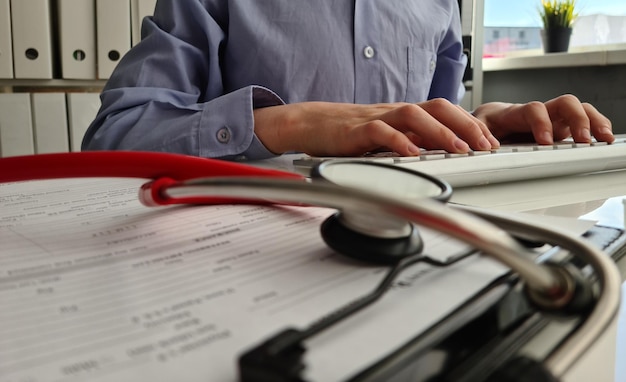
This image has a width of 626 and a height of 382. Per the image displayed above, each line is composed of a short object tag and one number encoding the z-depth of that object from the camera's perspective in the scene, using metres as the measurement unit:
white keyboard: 0.45
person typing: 0.56
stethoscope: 0.16
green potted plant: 1.73
